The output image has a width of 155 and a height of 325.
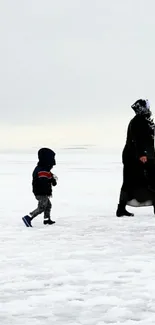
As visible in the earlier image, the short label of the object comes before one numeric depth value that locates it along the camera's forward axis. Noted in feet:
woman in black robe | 63.77
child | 59.77
